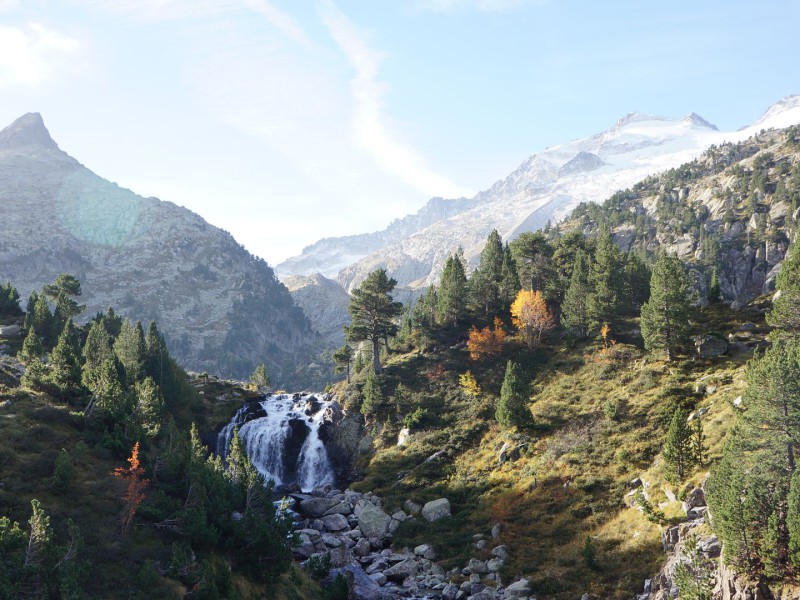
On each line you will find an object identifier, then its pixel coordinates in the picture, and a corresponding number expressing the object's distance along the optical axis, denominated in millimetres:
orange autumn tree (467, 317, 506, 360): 79438
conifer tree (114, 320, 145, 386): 77250
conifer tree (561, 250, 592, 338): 75188
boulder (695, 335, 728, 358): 57406
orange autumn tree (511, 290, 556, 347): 77938
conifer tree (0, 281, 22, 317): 94812
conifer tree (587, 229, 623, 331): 72000
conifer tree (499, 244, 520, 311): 93438
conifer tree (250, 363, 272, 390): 129500
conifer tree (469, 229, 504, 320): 93375
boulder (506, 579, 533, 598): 35969
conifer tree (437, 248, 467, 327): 91125
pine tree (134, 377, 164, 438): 49981
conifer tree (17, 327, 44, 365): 65250
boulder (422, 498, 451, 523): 51281
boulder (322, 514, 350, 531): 51938
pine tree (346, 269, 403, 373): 87294
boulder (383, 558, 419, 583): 42312
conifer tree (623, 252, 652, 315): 84125
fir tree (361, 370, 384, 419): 75750
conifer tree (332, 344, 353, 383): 101812
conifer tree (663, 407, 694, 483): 39062
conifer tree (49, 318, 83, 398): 48150
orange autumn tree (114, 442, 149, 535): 32375
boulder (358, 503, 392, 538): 50719
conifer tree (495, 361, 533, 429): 59594
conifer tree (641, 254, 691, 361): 57625
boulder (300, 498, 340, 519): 55841
